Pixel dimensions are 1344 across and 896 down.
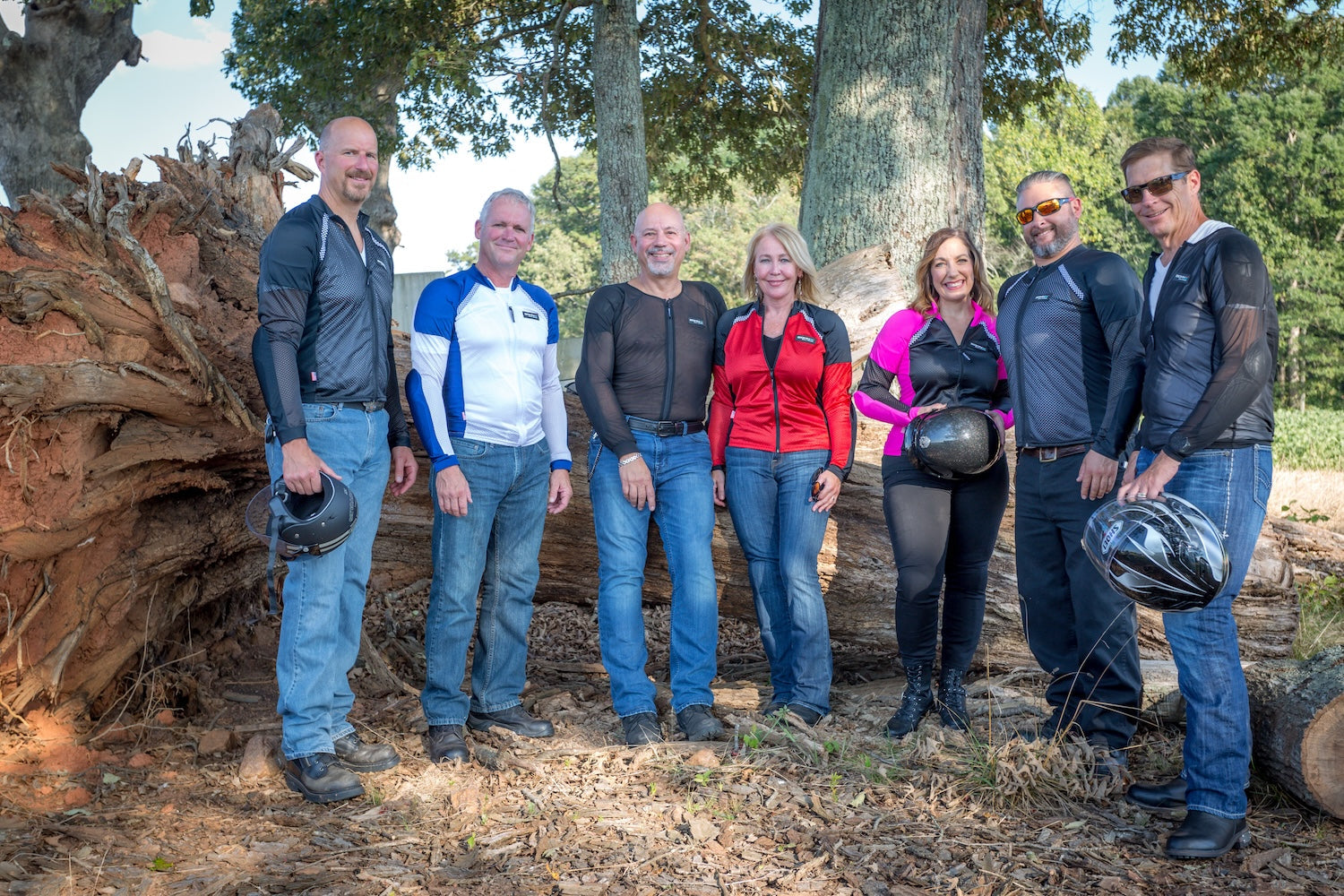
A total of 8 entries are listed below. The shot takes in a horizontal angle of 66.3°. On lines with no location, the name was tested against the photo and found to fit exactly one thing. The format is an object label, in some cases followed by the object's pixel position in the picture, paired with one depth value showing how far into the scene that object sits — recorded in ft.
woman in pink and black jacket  14.19
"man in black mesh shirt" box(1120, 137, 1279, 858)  10.75
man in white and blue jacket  14.02
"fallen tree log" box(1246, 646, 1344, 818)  12.09
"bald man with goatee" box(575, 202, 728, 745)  14.74
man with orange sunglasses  13.02
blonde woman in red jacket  14.74
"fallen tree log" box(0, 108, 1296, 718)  13.20
